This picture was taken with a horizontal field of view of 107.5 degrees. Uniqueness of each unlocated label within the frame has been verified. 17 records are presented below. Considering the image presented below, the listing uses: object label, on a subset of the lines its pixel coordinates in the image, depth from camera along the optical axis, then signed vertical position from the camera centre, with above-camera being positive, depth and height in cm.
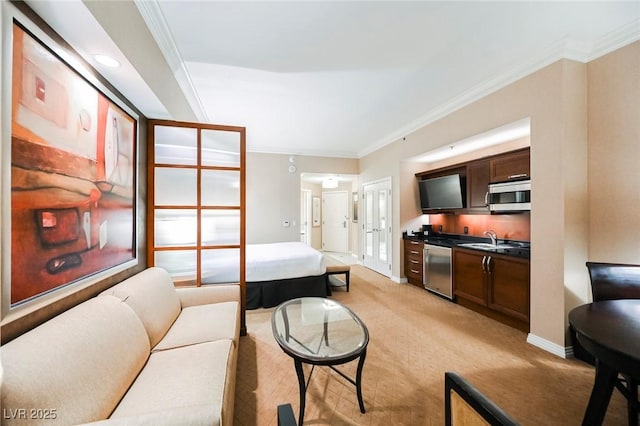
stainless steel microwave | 274 +22
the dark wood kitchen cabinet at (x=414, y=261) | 407 -85
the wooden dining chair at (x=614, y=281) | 166 -49
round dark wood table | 103 -59
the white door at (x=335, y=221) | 771 -24
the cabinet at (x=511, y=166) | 278 +60
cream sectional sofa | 80 -71
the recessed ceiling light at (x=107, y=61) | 139 +93
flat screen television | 369 +36
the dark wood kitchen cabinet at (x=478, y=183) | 329 +45
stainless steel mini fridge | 352 -89
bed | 331 -91
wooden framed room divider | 234 +13
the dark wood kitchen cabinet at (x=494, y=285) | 256 -87
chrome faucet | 344 -33
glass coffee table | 148 -95
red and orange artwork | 96 +21
